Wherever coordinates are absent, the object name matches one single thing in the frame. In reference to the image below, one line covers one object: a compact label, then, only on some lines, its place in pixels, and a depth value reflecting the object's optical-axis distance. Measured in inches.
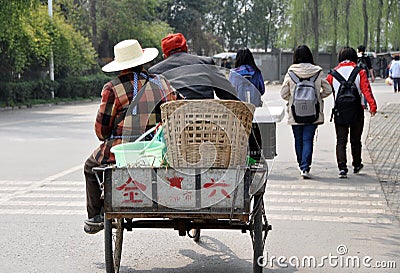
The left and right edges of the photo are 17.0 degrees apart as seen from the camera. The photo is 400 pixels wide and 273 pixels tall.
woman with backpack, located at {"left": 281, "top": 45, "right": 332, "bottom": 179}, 707.0
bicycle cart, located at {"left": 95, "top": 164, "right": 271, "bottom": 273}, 356.0
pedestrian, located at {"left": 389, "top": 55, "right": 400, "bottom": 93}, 2167.7
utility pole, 2322.3
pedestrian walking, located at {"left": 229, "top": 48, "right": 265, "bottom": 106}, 685.7
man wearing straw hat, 406.5
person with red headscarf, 432.9
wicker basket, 357.6
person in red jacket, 737.1
